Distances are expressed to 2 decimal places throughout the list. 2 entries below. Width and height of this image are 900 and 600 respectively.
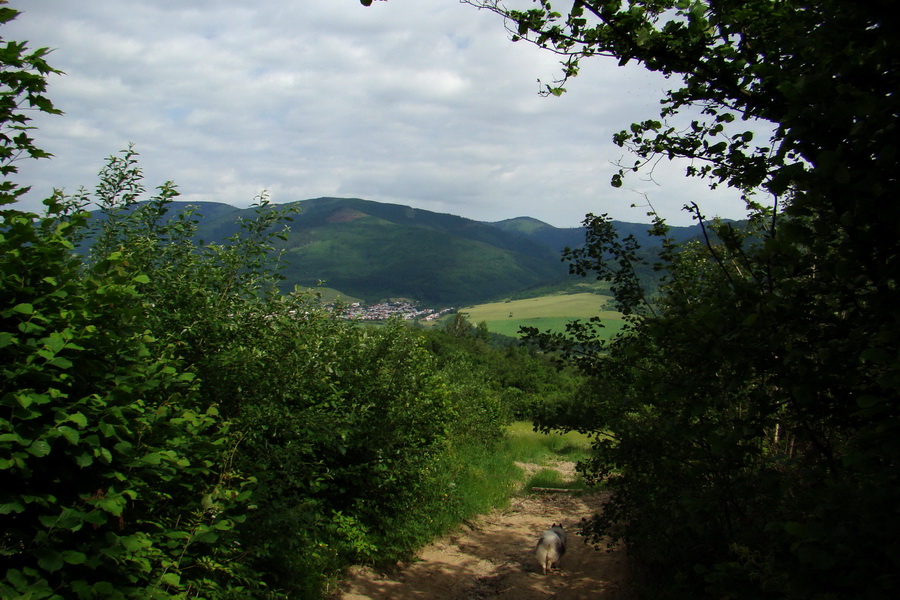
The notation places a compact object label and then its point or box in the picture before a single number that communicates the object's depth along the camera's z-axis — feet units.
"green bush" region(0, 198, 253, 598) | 10.27
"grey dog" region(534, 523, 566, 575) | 28.30
